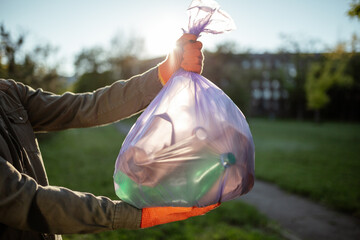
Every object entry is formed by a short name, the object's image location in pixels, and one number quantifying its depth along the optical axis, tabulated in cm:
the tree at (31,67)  723
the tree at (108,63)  3484
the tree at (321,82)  2478
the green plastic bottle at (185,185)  117
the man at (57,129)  101
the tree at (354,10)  321
